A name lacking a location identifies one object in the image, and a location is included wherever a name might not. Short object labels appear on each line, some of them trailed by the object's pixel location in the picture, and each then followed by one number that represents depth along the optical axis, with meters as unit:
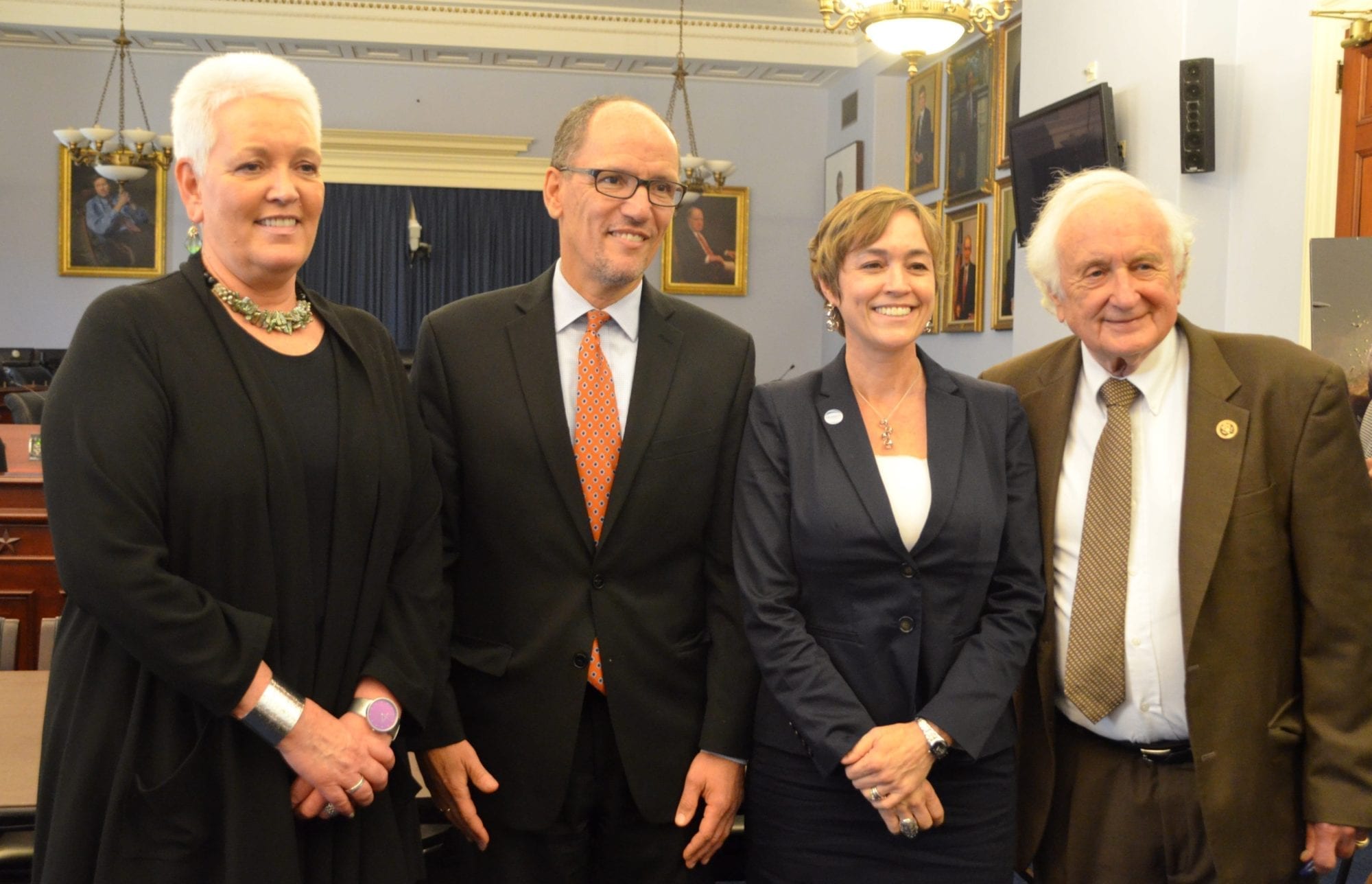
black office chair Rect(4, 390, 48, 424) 7.55
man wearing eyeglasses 2.14
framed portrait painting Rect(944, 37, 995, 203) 8.59
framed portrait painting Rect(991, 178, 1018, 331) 8.22
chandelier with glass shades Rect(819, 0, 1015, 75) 6.54
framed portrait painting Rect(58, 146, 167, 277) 11.30
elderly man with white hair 2.06
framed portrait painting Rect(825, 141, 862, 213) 10.98
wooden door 4.72
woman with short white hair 1.65
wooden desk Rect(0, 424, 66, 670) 4.60
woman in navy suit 2.05
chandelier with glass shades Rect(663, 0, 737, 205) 9.35
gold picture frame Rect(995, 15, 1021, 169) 8.18
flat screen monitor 6.02
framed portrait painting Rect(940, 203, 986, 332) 8.77
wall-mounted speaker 5.27
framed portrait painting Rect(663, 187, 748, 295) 11.99
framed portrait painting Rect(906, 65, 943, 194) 9.58
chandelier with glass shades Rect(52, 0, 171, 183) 8.99
